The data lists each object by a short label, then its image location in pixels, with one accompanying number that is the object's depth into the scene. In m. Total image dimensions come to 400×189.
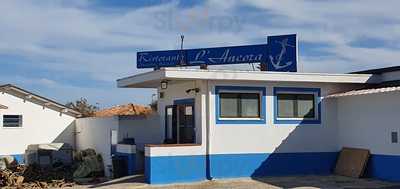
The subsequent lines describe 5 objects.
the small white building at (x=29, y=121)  28.30
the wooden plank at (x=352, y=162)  19.16
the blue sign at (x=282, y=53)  22.45
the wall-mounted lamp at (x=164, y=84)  20.55
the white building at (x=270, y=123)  18.44
